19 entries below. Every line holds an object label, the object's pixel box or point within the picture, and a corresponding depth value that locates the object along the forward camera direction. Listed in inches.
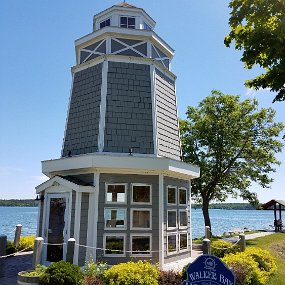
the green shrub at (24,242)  608.4
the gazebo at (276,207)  1230.4
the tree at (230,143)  953.5
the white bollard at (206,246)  399.2
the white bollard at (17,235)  606.9
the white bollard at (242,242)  503.1
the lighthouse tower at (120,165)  460.4
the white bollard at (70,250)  369.7
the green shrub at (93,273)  344.0
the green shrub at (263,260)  457.7
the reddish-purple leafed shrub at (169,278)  365.7
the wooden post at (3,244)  398.9
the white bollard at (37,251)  361.1
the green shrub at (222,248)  515.3
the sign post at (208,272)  212.2
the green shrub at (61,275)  326.0
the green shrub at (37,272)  345.7
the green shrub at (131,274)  346.0
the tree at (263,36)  363.1
